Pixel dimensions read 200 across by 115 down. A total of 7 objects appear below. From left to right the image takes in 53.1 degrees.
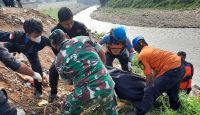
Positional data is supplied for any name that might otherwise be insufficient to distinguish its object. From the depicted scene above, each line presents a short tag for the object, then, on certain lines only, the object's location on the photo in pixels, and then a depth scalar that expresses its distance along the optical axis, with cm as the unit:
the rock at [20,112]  285
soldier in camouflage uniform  210
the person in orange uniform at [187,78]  407
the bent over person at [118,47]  407
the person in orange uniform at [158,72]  315
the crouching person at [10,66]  199
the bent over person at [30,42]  289
